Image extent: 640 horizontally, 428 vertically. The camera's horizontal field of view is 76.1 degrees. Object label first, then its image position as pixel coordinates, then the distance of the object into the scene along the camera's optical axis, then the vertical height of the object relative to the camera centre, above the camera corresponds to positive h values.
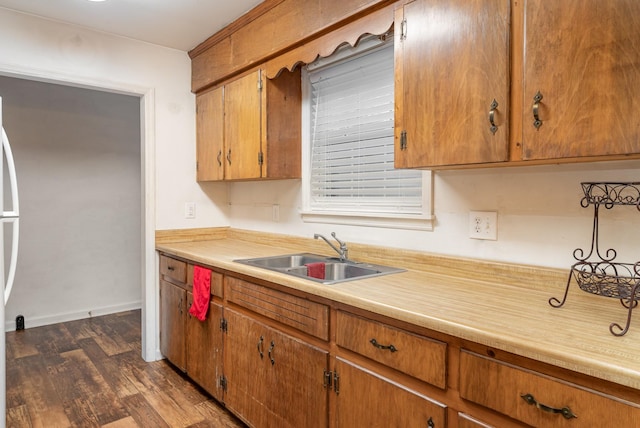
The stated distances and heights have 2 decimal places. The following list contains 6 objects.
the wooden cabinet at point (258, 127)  2.50 +0.48
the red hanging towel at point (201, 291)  2.32 -0.52
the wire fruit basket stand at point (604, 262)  1.23 -0.20
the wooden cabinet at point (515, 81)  1.07 +0.37
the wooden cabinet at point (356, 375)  0.95 -0.55
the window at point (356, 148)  2.09 +0.31
